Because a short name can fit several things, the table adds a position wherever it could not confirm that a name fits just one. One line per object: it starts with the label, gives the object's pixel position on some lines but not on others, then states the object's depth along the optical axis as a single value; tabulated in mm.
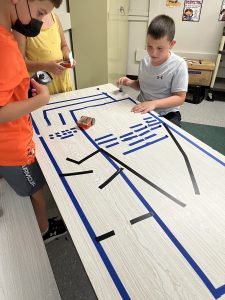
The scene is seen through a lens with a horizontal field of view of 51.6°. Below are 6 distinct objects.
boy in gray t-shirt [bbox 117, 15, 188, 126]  1373
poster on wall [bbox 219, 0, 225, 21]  2951
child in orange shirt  771
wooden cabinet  2293
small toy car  1208
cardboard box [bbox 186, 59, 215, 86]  3062
